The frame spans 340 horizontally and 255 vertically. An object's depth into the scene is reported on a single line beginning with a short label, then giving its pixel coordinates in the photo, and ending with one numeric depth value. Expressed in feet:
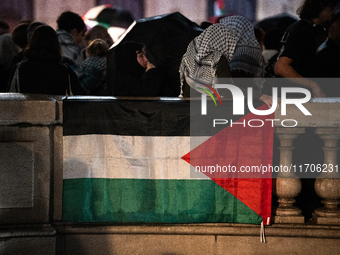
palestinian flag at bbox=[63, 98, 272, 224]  20.04
